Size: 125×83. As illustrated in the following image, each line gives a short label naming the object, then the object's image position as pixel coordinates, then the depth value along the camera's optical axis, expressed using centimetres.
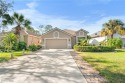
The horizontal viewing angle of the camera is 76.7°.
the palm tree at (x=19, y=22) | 1554
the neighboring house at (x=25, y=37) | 1857
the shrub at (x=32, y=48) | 1479
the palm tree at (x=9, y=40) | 1513
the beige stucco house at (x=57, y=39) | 1882
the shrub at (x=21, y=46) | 1618
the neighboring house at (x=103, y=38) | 1893
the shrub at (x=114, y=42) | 1643
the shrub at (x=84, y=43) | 1475
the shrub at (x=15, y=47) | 1555
